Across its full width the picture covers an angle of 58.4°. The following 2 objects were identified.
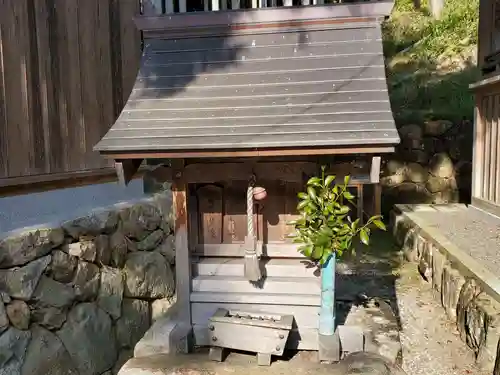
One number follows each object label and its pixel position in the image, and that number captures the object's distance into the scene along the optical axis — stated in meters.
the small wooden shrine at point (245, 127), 3.51
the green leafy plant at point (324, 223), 3.54
